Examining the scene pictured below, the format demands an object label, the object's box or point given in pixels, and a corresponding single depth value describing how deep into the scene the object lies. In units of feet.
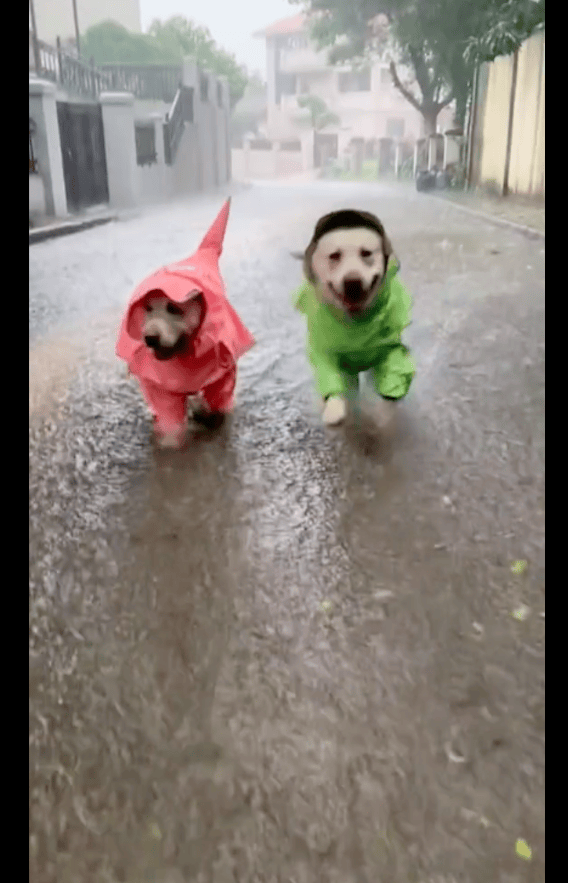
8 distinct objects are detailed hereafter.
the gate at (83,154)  44.04
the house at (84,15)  103.45
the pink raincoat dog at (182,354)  8.43
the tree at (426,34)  50.06
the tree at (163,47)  90.74
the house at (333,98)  117.70
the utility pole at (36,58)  45.80
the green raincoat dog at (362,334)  9.34
